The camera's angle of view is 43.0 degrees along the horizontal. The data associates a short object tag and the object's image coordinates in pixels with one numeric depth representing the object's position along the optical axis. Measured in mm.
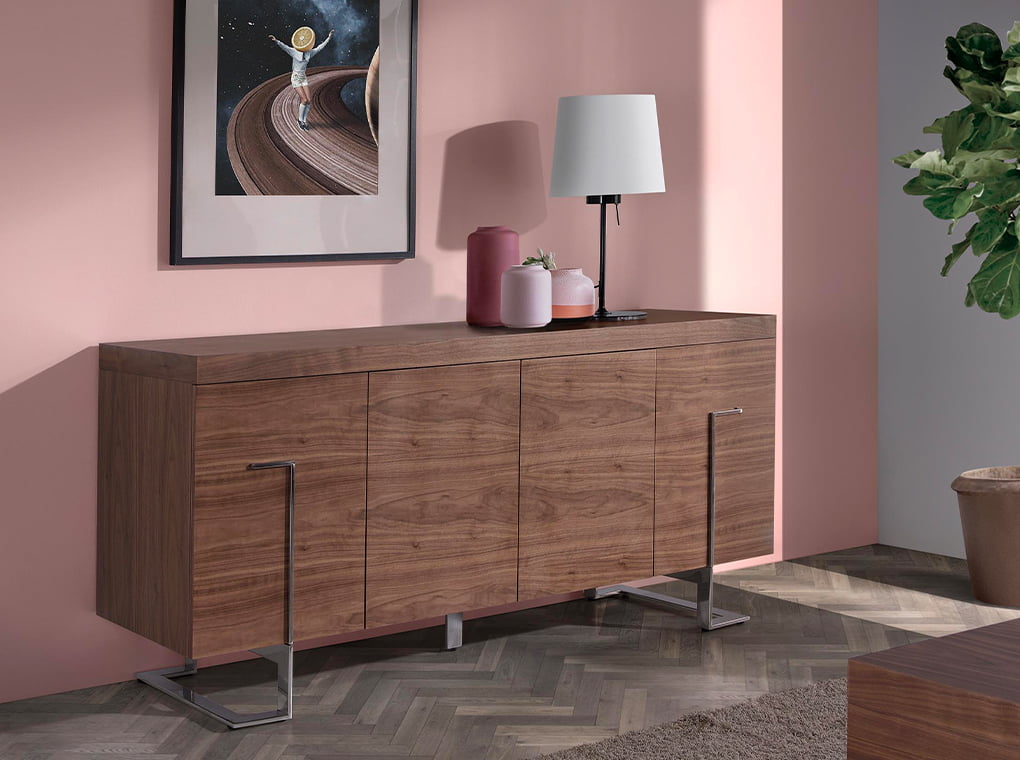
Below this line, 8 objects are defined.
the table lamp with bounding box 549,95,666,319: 3514
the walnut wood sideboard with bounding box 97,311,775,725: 2758
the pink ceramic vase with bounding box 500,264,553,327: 3316
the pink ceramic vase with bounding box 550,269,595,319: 3527
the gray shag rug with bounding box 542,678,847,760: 2691
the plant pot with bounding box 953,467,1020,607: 3947
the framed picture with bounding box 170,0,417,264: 3133
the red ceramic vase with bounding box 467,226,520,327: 3452
